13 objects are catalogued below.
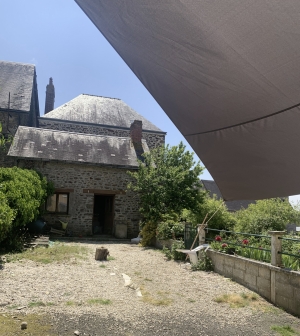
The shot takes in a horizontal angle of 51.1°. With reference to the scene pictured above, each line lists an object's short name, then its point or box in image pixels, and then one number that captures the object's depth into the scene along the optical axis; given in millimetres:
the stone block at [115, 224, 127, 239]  13727
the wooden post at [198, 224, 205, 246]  8293
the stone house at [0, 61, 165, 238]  13453
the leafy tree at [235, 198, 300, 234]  10180
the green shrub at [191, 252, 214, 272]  7555
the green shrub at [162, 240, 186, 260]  8891
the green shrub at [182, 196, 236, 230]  10156
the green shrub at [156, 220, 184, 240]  10148
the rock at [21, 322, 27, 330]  3584
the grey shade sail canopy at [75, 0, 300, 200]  1050
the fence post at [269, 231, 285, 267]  5328
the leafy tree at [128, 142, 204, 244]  12023
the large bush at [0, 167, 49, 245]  7159
